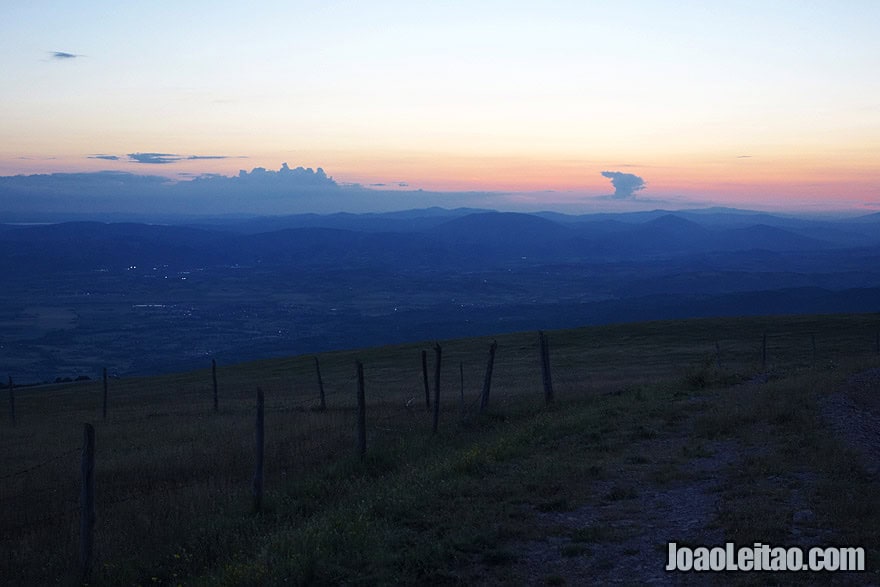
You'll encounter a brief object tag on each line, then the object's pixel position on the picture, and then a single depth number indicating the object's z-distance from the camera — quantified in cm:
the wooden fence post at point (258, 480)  1088
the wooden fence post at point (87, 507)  901
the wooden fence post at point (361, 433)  1363
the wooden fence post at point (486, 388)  1802
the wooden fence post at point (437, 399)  1595
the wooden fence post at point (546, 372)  2056
